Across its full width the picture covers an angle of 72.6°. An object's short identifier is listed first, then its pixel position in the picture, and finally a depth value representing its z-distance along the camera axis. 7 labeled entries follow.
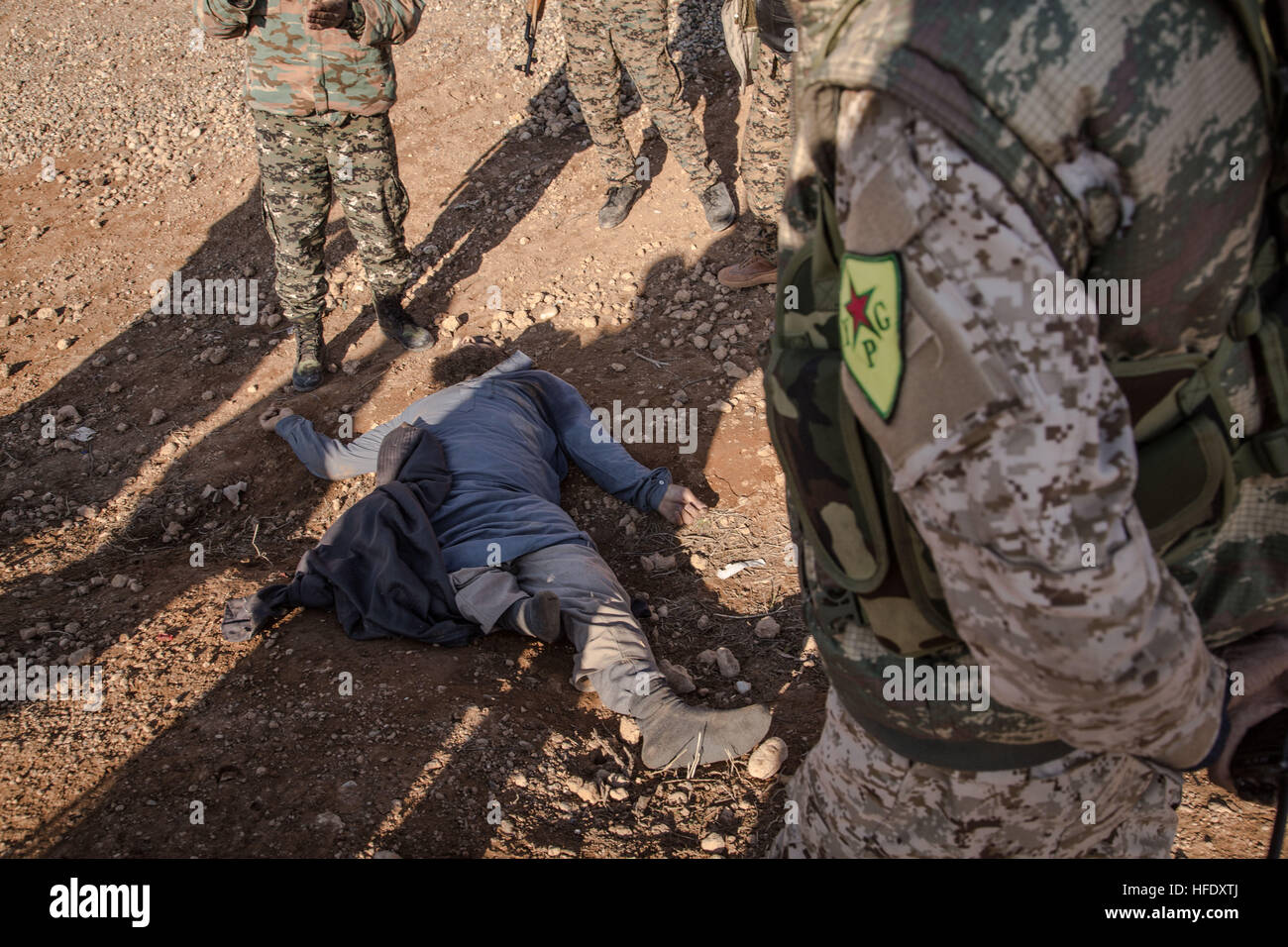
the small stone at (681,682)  2.79
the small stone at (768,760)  2.41
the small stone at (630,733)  2.62
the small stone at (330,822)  2.16
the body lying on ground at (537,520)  2.54
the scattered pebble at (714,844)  2.21
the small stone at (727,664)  2.86
